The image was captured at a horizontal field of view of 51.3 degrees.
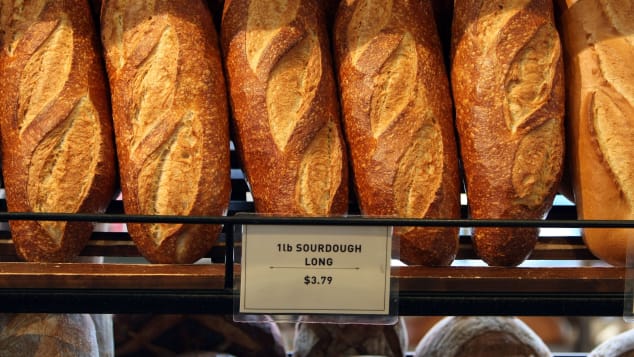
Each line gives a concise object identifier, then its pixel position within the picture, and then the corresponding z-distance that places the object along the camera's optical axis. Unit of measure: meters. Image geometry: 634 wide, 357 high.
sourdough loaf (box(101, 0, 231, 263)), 0.93
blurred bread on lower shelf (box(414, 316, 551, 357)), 1.15
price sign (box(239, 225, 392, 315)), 0.81
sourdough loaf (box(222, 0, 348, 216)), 0.95
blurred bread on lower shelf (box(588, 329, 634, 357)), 1.13
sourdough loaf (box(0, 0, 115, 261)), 0.94
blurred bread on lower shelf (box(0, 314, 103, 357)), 1.04
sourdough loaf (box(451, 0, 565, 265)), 0.96
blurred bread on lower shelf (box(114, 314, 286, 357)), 1.15
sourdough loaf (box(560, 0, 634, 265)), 0.96
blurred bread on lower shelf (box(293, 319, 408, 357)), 1.16
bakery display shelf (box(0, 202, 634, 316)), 0.86
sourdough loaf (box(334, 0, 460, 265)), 0.95
